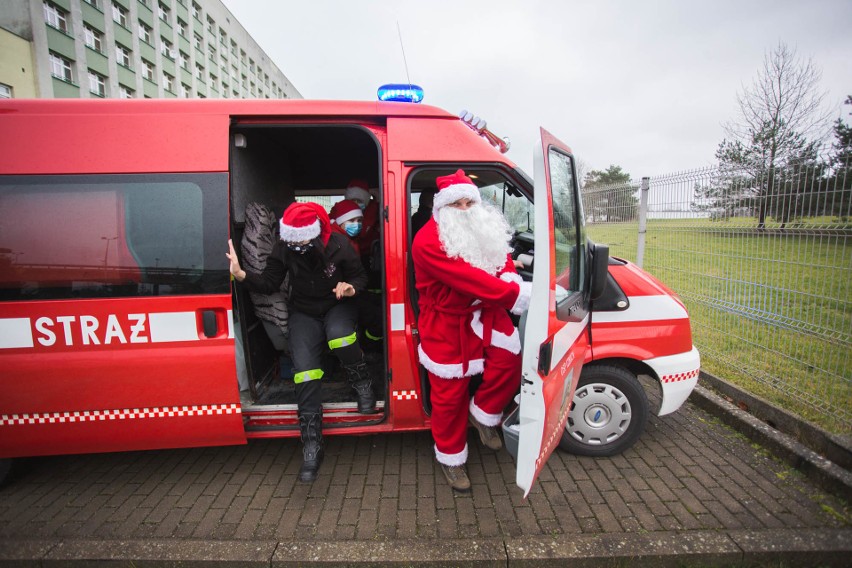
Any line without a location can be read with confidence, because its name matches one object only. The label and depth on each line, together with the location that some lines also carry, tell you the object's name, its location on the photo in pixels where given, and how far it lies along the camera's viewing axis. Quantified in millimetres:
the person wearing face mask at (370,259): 3732
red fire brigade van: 2471
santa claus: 2410
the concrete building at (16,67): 18531
